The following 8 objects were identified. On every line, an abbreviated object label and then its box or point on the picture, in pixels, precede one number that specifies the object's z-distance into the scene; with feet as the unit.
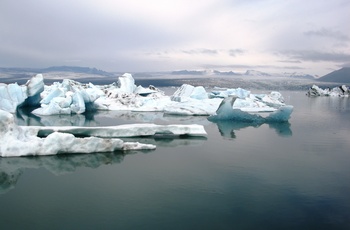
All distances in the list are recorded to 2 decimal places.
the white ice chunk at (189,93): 73.50
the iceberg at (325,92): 142.54
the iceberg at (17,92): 57.62
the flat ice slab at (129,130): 31.48
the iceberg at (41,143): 25.71
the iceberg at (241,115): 50.71
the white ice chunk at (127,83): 81.30
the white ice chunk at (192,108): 60.46
